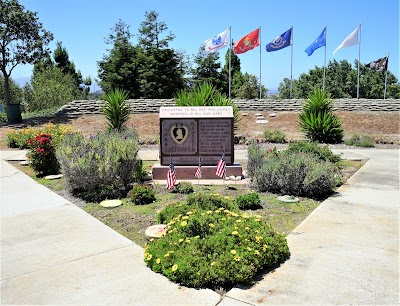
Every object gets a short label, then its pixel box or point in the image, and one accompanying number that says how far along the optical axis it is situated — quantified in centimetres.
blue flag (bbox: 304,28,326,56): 2495
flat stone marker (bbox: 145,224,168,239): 477
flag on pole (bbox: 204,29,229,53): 2456
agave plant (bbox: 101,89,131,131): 1427
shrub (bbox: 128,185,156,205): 674
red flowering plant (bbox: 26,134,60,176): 912
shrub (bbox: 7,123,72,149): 1232
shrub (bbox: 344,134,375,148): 1396
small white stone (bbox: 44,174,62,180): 887
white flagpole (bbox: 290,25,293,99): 2492
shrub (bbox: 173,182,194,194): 744
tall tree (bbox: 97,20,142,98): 3862
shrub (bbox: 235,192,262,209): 633
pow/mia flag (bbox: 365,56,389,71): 2598
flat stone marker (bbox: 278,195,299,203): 682
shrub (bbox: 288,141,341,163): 945
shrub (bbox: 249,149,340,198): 713
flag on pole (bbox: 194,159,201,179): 824
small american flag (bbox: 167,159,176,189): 743
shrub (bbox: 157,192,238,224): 520
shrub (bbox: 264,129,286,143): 1502
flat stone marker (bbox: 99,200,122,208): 665
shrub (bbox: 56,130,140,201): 721
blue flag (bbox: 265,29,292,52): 2491
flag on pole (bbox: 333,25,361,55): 2431
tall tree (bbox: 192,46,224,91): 3941
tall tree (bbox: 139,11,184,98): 3694
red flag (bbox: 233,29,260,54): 2475
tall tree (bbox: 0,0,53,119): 2080
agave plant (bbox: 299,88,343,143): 1471
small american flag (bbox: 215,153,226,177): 832
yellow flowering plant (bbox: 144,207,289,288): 367
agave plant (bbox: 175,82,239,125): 1177
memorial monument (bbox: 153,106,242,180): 878
